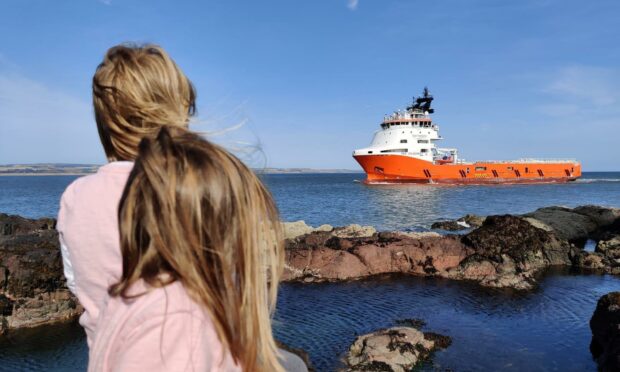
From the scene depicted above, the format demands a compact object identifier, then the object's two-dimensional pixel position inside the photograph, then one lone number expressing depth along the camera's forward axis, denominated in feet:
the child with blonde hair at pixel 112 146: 3.68
